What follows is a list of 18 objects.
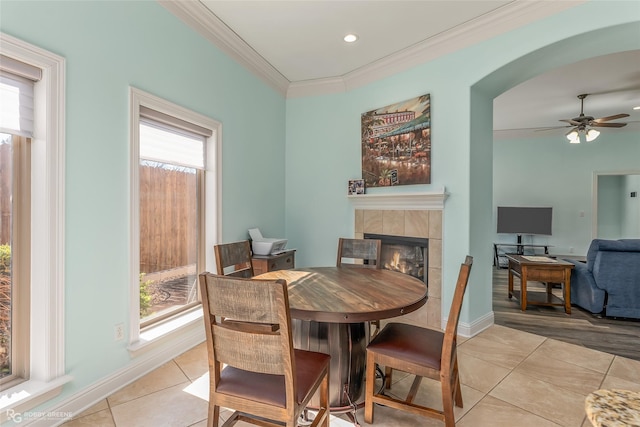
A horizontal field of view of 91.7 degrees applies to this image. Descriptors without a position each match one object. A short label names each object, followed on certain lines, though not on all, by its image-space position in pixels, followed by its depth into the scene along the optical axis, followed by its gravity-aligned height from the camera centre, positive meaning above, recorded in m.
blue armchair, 3.37 -0.73
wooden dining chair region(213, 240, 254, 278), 2.27 -0.35
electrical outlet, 2.04 -0.80
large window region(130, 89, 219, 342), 2.27 +0.07
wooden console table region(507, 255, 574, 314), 3.71 -0.76
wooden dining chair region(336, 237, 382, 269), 2.66 -0.33
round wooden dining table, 1.50 -0.48
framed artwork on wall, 3.22 +0.76
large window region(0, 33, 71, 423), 1.64 -0.14
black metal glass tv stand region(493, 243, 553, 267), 6.77 -0.79
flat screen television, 6.61 -0.17
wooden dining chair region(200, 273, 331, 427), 1.17 -0.58
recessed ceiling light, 2.95 +1.68
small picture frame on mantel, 3.74 +0.31
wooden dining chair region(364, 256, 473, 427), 1.53 -0.75
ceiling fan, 4.62 +1.34
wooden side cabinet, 3.16 -0.53
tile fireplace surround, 3.14 -0.13
